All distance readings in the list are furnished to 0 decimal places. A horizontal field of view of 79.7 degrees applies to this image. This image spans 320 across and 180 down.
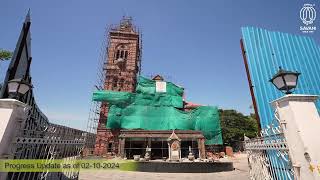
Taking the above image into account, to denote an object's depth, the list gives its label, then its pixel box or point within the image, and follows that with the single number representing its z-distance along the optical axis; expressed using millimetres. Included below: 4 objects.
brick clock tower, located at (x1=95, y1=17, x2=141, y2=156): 29031
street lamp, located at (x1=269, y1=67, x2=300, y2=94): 3541
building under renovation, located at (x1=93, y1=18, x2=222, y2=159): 28219
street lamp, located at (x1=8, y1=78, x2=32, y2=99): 3840
